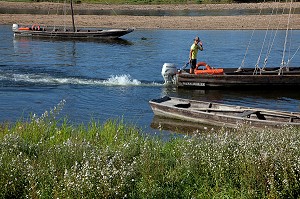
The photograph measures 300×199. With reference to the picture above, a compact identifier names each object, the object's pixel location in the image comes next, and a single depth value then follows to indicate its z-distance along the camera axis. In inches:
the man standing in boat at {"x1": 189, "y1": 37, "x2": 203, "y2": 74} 1095.6
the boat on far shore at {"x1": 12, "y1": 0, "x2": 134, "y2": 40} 1973.4
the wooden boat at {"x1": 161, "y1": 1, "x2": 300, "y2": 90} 1075.9
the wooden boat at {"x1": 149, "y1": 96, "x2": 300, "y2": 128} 717.3
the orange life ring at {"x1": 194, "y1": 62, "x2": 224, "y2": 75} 1101.1
